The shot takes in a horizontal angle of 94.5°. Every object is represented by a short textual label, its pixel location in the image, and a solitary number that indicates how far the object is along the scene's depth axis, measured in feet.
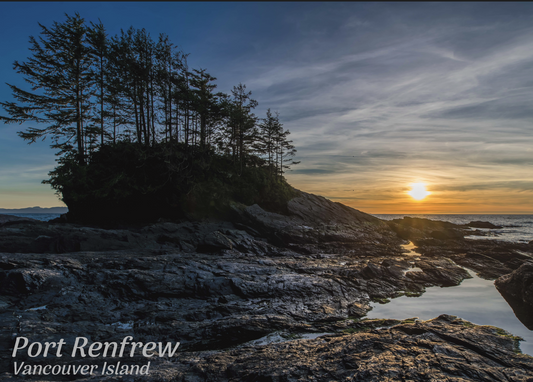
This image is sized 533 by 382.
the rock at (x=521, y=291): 30.62
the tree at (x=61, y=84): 73.87
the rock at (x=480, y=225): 194.68
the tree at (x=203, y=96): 102.86
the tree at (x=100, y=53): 81.91
